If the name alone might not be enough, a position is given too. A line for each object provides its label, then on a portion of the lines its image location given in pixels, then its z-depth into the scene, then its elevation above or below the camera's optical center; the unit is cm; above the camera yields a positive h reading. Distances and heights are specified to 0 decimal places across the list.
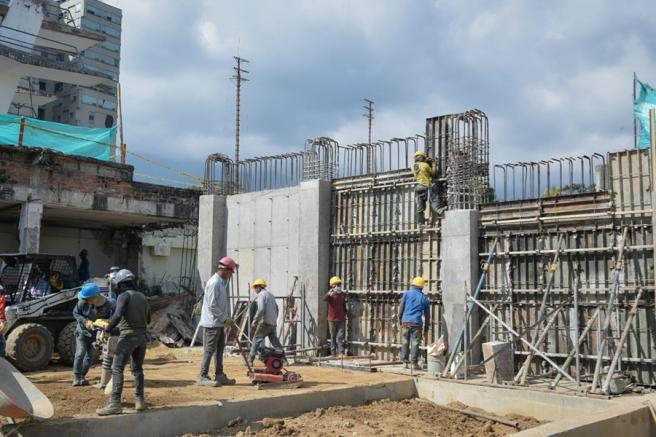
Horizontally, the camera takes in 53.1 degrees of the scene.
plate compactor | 1023 -153
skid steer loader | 1250 -73
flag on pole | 1301 +360
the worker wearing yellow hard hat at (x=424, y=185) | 1359 +196
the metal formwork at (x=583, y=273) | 1048 +14
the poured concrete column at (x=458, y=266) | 1238 +26
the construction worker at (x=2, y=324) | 1014 -80
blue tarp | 1964 +428
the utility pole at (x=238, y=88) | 2983 +874
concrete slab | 734 -180
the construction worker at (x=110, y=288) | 1346 -28
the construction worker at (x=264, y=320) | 1176 -77
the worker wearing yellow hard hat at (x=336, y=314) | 1448 -80
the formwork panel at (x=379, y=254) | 1388 +55
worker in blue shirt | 1249 -71
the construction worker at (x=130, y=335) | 805 -75
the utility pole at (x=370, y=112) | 3419 +863
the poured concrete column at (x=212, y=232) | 1827 +123
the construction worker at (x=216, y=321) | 1012 -69
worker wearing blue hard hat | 990 -90
